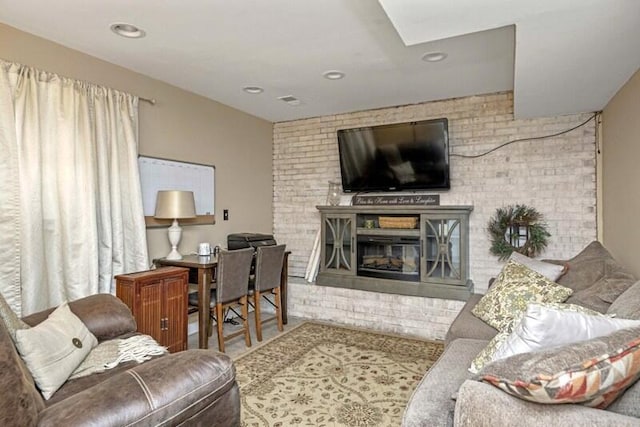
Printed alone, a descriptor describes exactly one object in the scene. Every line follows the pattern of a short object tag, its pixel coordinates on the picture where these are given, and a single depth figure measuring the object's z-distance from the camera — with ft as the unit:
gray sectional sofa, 3.43
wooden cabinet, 9.11
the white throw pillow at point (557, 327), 4.19
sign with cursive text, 13.62
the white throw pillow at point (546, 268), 8.59
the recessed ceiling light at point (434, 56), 9.46
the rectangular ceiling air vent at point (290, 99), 13.10
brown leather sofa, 3.61
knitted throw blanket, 5.63
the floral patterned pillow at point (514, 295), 7.51
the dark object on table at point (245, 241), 12.76
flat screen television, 12.94
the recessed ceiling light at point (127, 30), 8.20
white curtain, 8.09
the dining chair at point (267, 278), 11.76
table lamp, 10.77
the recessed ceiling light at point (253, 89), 12.08
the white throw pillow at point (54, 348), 4.93
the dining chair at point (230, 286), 10.39
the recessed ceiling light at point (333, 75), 10.80
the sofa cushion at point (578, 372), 3.33
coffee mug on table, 11.82
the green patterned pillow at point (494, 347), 4.93
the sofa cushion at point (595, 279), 6.66
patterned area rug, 7.40
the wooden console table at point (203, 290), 10.27
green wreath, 11.89
